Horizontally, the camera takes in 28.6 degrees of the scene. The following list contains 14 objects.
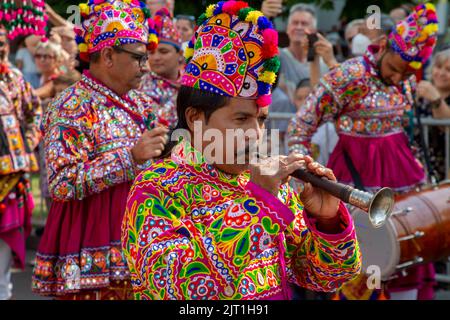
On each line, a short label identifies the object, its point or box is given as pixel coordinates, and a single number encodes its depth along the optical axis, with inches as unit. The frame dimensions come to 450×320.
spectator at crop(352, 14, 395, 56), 266.1
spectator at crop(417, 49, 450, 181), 276.8
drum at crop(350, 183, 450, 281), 217.0
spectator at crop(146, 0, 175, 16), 333.2
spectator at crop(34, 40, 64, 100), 369.7
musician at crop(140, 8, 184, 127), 276.4
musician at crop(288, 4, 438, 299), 229.3
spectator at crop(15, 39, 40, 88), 440.5
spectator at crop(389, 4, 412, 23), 374.8
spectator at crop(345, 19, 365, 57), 353.5
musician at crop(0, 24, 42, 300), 253.6
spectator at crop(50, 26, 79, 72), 371.4
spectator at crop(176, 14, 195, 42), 355.9
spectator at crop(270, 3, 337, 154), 310.9
